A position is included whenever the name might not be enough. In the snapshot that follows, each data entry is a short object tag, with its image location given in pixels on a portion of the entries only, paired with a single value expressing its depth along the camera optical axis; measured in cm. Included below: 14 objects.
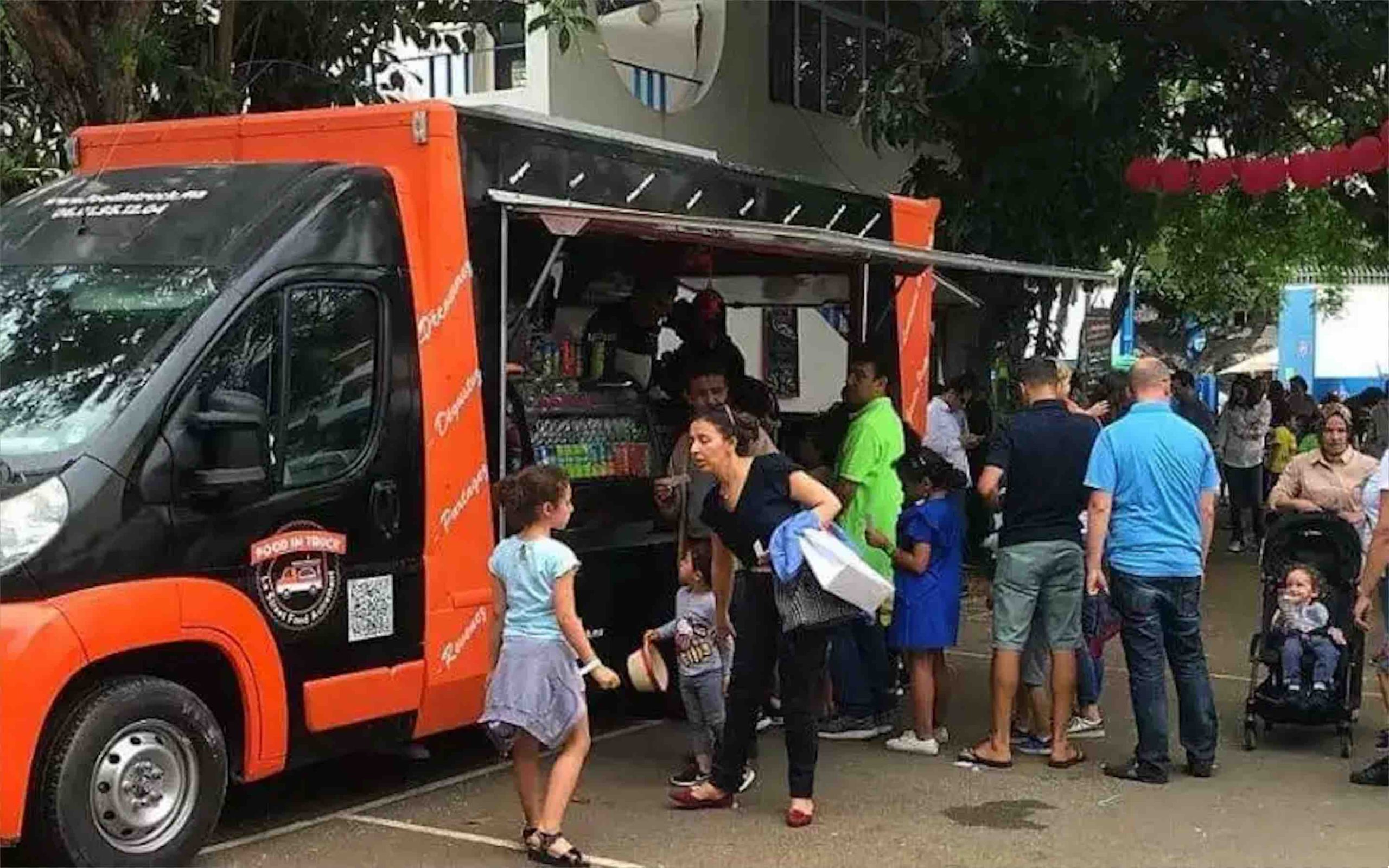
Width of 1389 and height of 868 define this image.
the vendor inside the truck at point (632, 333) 829
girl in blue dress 733
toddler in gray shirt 641
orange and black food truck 501
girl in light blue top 549
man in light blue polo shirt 683
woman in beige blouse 787
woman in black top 594
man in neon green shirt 724
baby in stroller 731
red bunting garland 1310
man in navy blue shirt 695
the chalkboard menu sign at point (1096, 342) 1806
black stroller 732
